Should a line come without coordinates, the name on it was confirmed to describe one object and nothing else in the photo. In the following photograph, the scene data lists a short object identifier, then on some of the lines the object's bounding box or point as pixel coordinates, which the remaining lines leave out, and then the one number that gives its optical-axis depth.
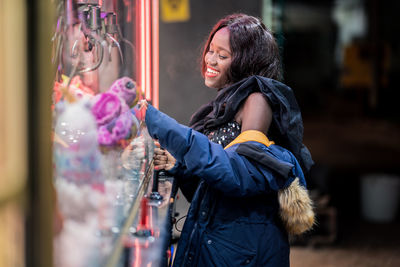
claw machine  3.58
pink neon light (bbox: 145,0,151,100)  5.60
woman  4.91
